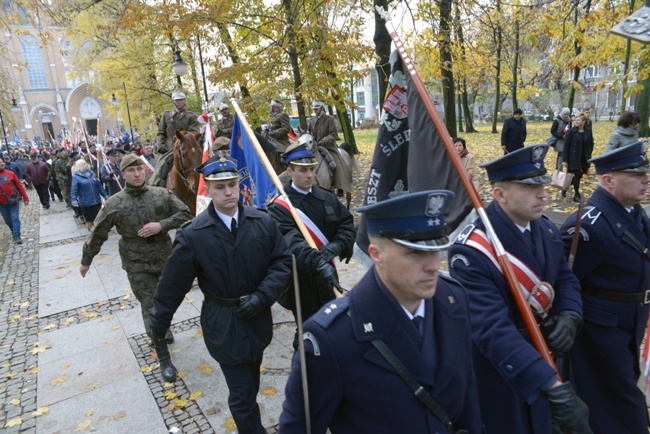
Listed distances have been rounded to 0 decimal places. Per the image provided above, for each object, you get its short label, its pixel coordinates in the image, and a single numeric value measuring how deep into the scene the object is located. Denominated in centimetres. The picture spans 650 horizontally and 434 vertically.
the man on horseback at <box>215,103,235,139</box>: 1221
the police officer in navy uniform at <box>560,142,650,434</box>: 320
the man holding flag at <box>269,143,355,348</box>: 432
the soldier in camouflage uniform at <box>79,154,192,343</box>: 526
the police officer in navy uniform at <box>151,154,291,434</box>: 358
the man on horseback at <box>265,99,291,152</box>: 1157
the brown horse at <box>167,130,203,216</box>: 873
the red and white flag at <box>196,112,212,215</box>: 616
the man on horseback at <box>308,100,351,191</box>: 1105
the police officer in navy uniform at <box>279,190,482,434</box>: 185
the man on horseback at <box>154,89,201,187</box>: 1029
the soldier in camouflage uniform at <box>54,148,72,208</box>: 1645
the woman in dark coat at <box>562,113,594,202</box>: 1097
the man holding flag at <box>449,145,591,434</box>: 248
